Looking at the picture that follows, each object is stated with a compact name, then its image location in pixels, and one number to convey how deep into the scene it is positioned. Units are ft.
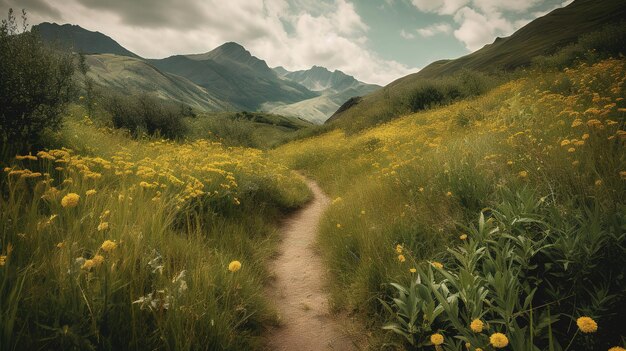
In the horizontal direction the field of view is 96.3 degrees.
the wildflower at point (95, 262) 5.84
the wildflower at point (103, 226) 7.32
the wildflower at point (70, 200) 6.96
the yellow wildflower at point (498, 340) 5.01
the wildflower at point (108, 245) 6.43
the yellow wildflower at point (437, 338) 5.62
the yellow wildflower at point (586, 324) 4.62
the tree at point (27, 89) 14.83
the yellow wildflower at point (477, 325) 5.48
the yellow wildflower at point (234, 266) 7.08
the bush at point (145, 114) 48.73
